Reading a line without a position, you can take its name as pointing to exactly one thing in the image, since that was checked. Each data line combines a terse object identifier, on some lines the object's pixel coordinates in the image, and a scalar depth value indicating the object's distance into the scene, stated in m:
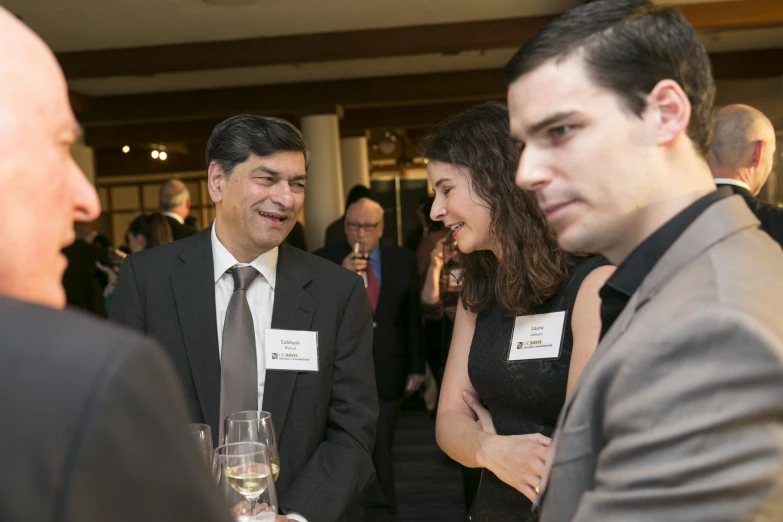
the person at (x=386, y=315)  4.08
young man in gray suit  0.75
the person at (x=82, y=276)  6.68
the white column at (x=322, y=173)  9.81
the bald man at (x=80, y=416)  0.48
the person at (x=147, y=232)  4.95
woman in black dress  1.71
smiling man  1.89
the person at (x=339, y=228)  5.30
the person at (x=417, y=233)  6.54
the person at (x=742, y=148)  3.23
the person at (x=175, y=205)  5.29
